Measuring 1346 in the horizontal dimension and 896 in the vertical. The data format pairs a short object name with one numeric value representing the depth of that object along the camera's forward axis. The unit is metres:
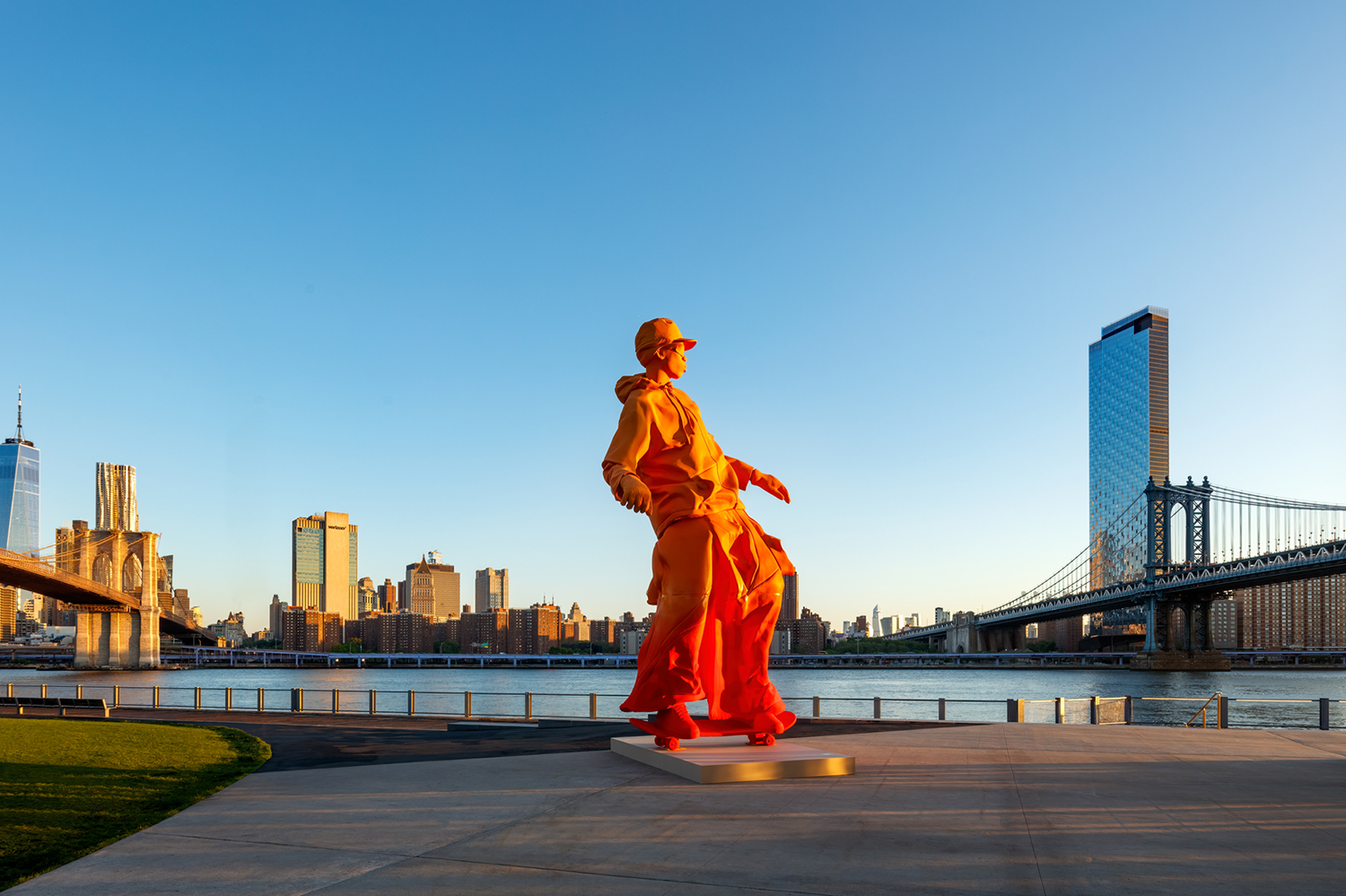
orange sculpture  8.63
